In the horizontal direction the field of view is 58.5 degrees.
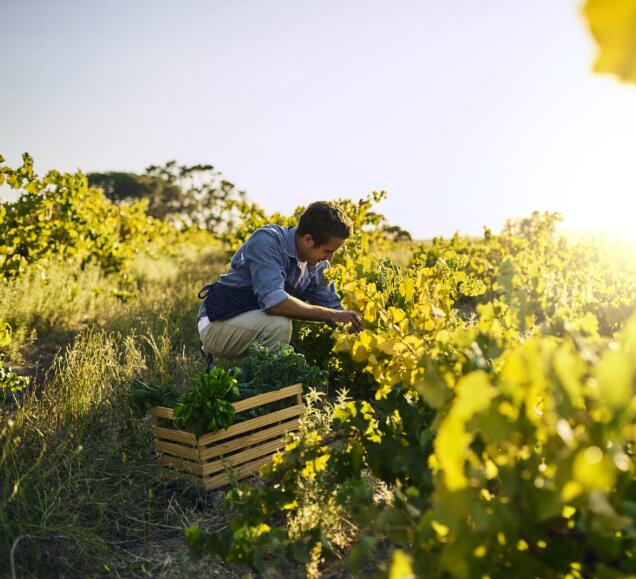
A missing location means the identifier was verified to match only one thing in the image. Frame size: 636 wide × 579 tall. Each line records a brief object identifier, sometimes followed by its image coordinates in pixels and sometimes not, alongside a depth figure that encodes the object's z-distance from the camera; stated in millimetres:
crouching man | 3564
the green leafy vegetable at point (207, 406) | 2480
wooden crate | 2562
